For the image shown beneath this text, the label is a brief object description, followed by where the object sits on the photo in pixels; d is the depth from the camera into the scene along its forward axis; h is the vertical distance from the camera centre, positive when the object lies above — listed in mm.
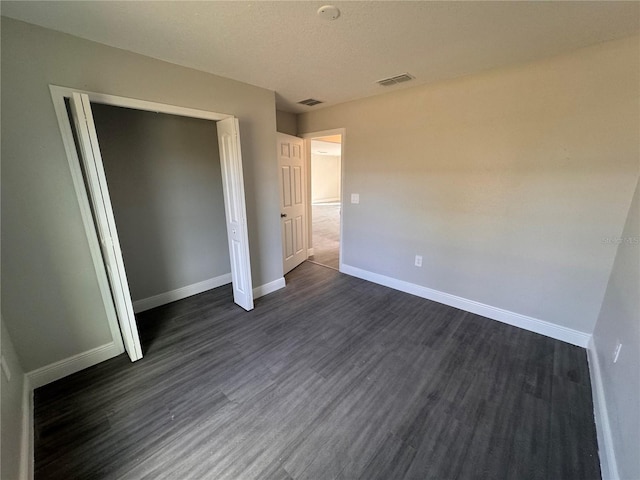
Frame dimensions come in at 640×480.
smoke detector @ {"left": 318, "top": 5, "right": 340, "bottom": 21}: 1534 +965
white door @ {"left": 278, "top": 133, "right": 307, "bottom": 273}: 3820 -379
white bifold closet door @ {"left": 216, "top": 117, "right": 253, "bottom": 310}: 2619 -347
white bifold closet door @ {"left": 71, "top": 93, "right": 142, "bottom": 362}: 1797 -330
